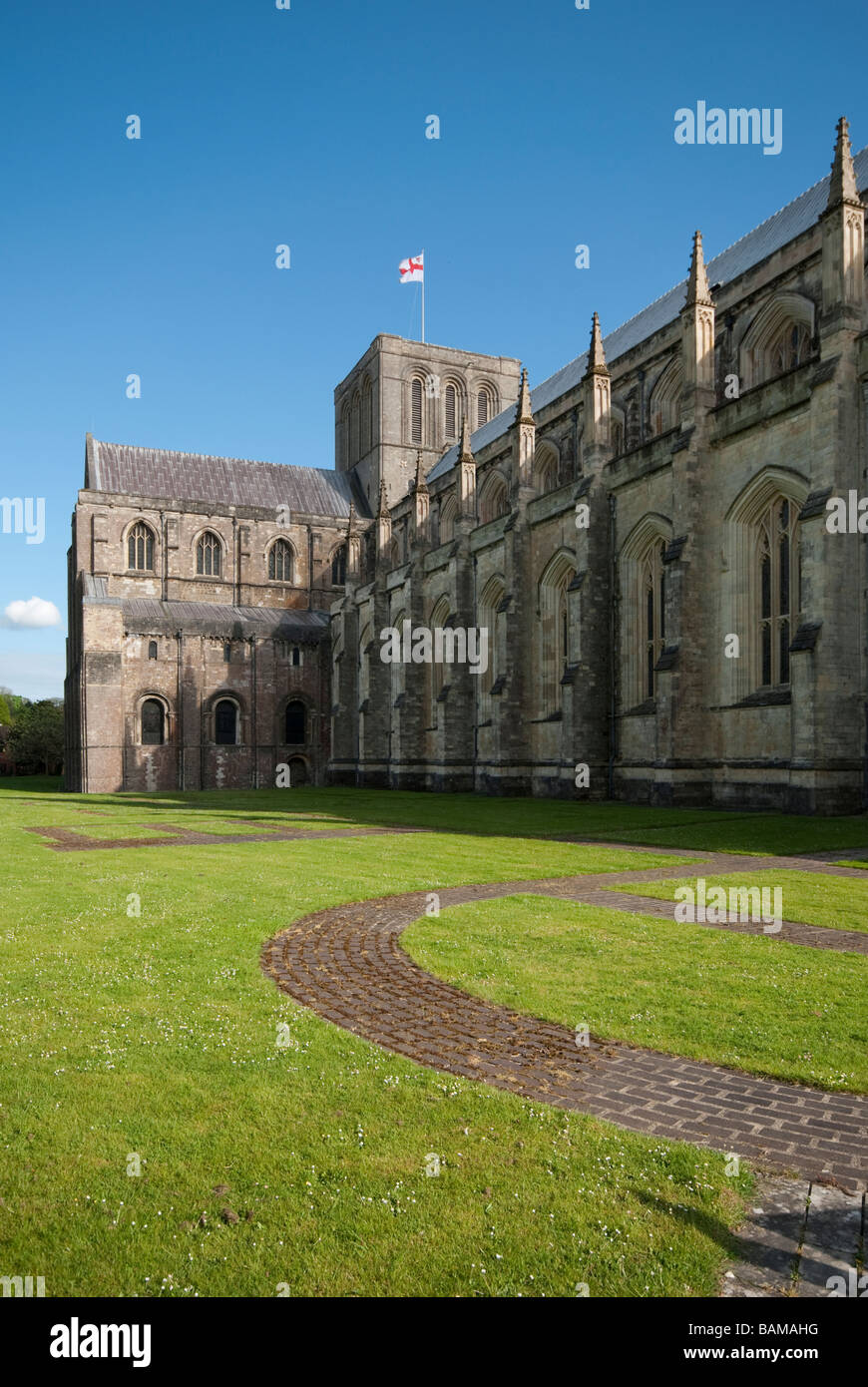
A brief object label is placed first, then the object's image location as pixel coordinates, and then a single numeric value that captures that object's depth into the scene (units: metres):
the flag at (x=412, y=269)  60.78
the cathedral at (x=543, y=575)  23.30
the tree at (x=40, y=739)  79.81
